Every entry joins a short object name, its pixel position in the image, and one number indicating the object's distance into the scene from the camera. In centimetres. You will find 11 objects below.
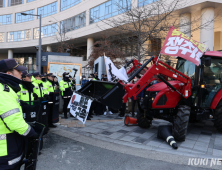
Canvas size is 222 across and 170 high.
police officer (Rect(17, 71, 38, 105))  412
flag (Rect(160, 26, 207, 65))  484
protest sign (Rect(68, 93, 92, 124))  500
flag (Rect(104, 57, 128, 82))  504
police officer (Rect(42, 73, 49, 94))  623
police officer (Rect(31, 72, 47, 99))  509
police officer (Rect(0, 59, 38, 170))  180
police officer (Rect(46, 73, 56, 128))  641
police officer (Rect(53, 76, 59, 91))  753
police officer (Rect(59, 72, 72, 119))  798
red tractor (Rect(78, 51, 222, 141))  504
